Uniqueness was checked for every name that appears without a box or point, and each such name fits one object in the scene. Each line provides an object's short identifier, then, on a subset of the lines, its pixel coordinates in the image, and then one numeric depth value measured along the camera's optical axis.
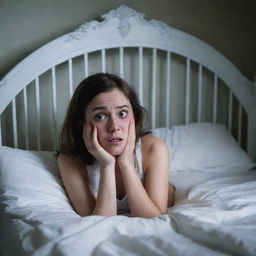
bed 0.79
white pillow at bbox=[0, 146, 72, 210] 1.09
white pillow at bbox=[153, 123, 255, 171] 1.59
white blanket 0.73
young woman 1.11
